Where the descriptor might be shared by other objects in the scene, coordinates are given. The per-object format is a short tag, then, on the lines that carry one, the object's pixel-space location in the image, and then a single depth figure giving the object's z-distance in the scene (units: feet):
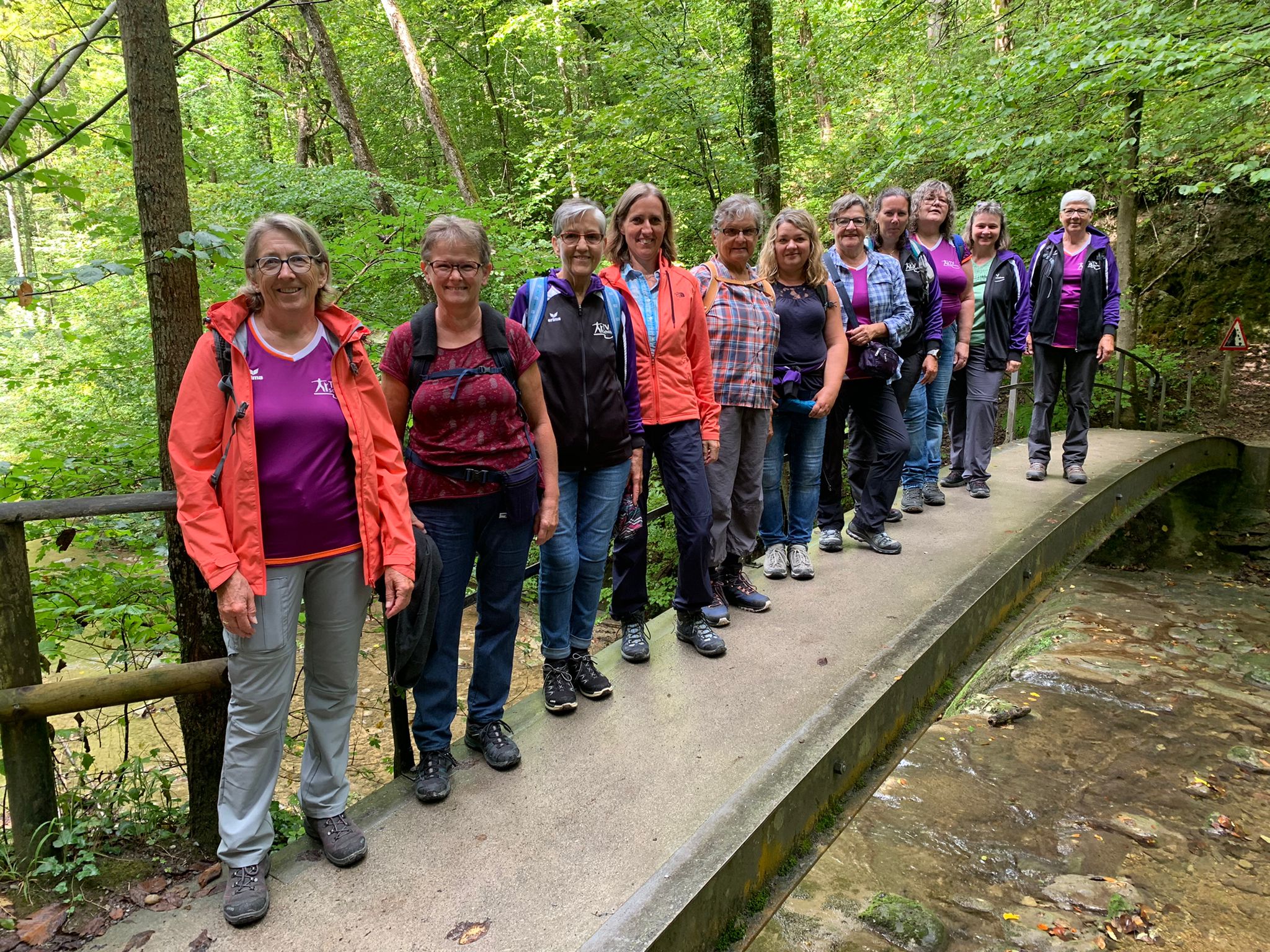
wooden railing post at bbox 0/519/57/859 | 7.86
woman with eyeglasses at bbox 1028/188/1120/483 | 21.11
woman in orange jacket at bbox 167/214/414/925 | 7.25
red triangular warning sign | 40.63
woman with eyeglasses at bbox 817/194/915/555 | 16.11
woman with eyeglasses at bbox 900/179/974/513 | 18.98
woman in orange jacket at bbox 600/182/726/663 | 11.69
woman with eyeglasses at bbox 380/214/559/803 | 8.96
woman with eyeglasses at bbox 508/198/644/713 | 10.43
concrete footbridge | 7.43
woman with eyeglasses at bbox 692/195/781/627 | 13.24
